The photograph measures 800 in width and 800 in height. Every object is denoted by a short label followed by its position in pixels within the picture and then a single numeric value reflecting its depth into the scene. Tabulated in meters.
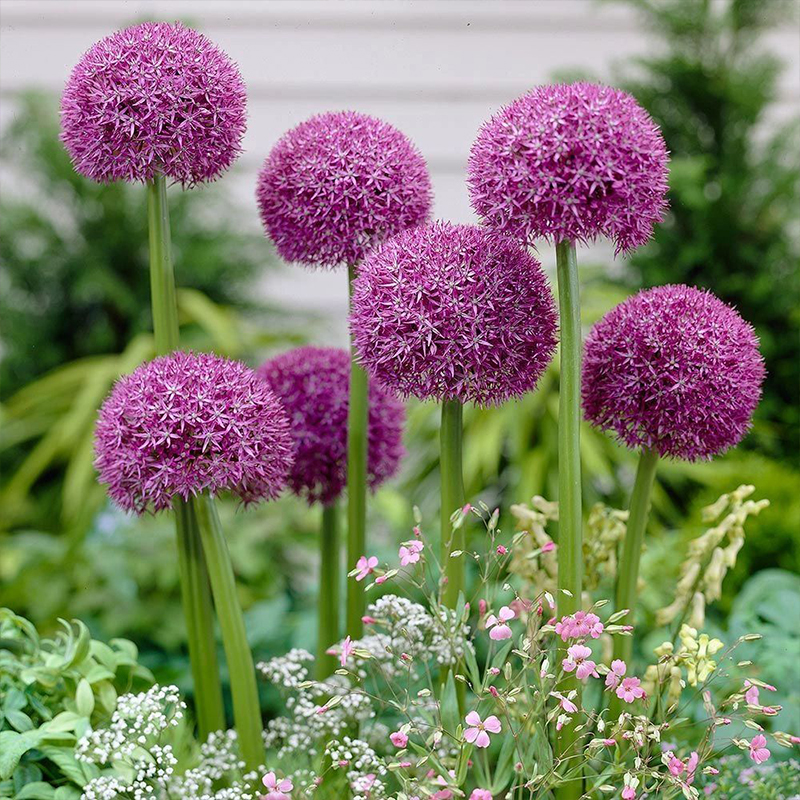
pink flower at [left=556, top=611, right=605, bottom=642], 2.14
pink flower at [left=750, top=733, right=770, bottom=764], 2.14
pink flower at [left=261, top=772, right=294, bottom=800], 2.15
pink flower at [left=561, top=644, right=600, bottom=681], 2.13
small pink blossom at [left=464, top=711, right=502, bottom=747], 2.11
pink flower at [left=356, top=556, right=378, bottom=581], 2.18
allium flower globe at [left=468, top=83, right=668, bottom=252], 2.13
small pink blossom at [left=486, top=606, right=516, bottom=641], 2.12
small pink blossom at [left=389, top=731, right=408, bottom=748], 2.12
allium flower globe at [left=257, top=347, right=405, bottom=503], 2.37
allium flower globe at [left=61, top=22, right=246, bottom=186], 2.22
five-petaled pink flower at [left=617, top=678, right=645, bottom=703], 2.14
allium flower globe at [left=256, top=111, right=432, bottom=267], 2.27
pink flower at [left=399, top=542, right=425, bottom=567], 2.14
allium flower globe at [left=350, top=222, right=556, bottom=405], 2.16
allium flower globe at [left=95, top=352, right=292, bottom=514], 2.19
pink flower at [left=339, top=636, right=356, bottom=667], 2.15
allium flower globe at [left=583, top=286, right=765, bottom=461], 2.22
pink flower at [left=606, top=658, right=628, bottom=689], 2.14
